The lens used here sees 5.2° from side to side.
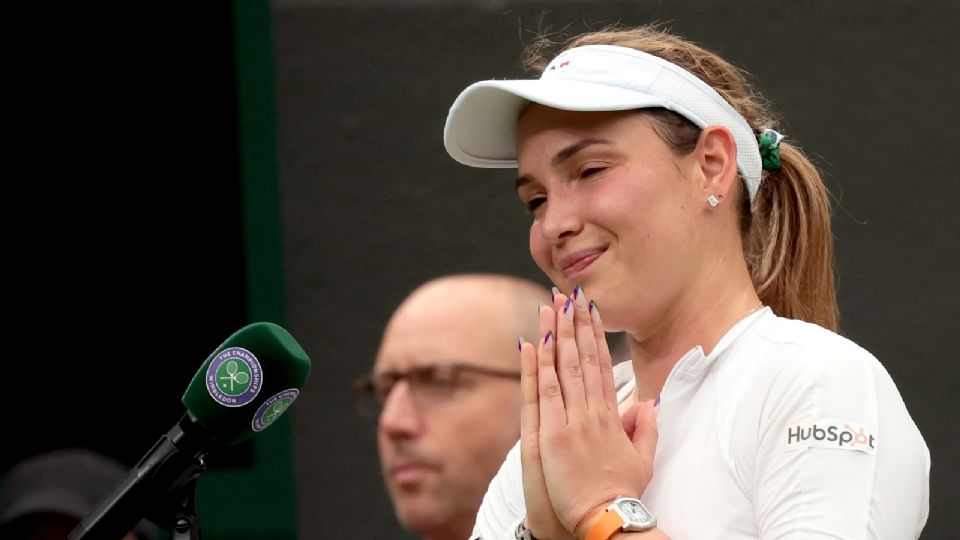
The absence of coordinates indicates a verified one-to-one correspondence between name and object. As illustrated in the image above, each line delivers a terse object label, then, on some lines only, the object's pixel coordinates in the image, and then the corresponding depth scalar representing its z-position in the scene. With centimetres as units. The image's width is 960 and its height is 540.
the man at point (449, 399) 864
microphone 812
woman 810
